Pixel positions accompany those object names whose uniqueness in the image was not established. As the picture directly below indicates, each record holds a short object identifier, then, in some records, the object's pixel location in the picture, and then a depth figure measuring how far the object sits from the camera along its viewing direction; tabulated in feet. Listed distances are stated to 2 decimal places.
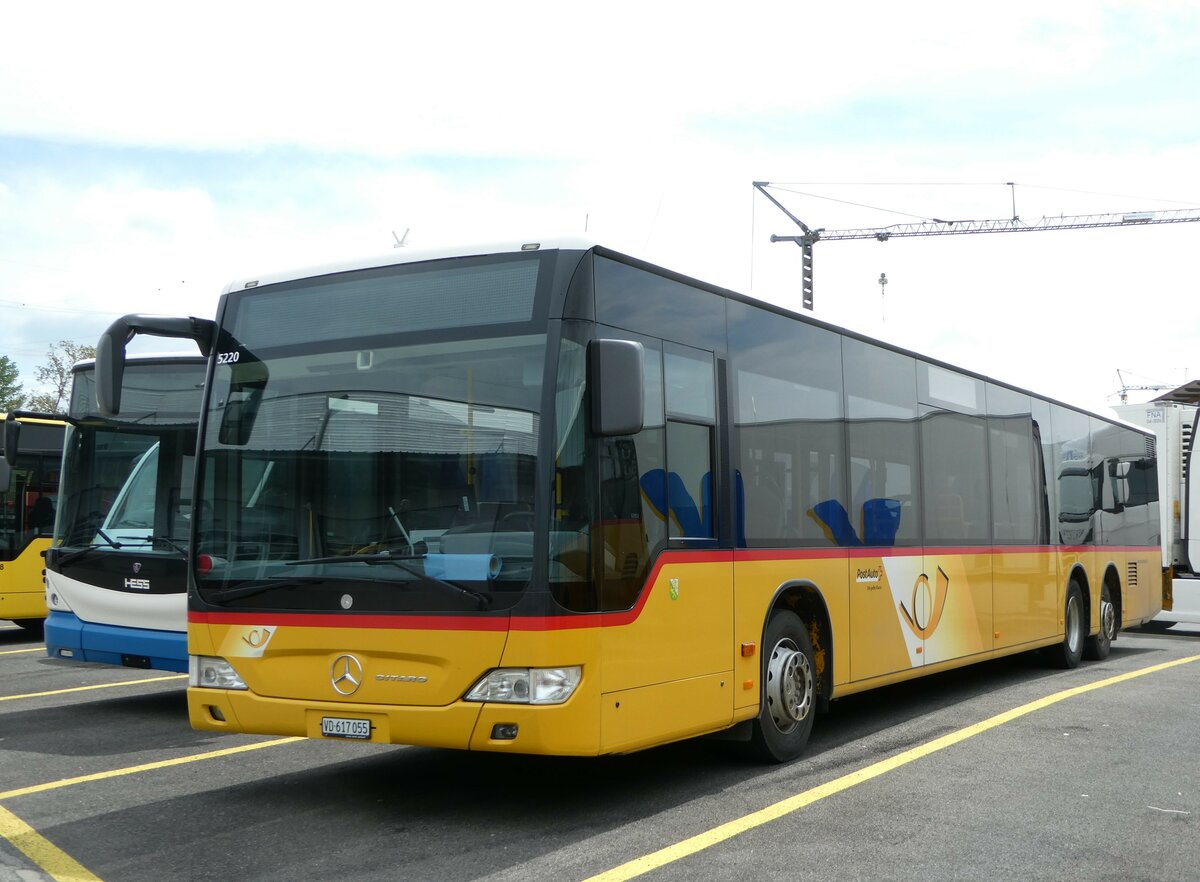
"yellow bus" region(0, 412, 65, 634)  53.21
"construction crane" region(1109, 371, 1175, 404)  384.06
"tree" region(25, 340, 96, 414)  219.20
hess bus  33.22
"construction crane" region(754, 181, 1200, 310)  244.03
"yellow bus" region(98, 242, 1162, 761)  20.25
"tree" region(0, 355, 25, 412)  289.12
